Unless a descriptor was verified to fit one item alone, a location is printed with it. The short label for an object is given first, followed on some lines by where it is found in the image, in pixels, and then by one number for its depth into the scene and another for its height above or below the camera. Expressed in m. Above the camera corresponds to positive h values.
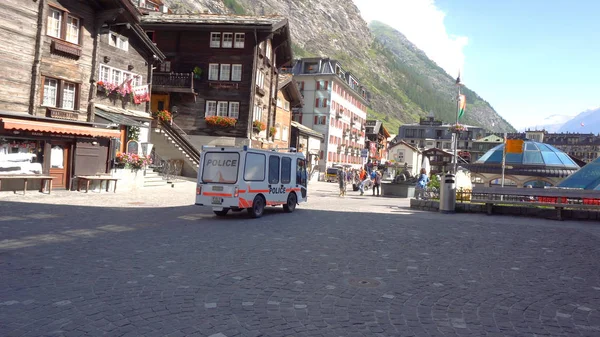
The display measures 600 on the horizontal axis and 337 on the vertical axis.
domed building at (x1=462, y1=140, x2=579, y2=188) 47.53 +2.52
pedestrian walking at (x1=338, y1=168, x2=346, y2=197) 28.38 -0.18
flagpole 25.28 +4.75
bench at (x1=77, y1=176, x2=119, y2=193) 21.03 -0.77
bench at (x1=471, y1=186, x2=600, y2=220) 18.77 -0.24
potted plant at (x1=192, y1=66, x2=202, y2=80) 36.97 +7.57
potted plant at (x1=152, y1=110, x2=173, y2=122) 33.84 +3.66
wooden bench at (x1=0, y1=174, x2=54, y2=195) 17.97 -0.76
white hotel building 71.56 +11.46
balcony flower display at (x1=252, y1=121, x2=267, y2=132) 37.74 +3.82
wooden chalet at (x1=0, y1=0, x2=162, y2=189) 19.22 +3.37
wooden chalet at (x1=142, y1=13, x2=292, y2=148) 36.53 +7.65
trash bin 19.84 -0.32
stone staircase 32.72 +1.26
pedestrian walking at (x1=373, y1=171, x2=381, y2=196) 32.59 +0.02
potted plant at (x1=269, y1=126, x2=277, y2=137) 43.03 +3.92
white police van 14.77 -0.22
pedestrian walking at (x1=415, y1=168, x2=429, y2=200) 22.52 -0.05
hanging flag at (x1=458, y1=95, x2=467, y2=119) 25.18 +4.35
